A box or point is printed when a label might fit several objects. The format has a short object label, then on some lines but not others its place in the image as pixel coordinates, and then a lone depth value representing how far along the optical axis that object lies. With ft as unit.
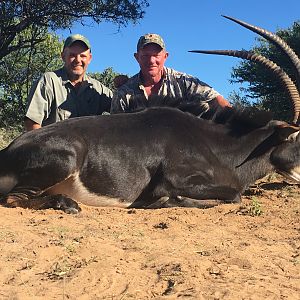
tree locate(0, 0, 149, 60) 41.27
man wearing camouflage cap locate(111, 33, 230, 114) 19.65
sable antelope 14.56
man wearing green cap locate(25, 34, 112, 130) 20.23
